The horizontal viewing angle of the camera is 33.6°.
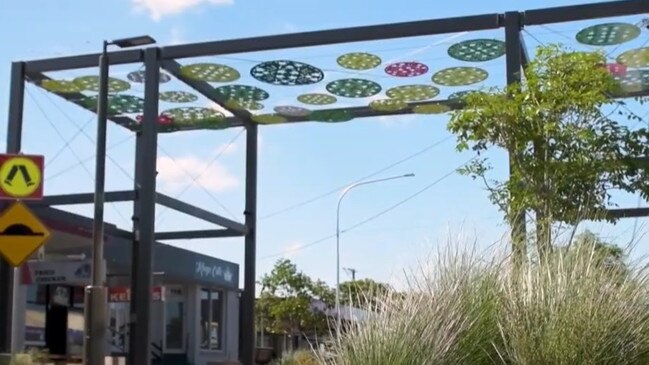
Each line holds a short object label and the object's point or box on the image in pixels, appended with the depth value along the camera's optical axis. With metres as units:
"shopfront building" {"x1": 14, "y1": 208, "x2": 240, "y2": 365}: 23.61
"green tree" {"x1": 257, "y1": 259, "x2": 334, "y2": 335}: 51.16
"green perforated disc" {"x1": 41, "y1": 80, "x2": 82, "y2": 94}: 23.14
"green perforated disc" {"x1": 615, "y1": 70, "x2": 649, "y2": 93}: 20.59
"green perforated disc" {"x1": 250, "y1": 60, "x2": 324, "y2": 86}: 21.12
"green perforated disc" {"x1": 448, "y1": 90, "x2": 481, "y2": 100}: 23.54
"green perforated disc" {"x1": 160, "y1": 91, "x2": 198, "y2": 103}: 23.69
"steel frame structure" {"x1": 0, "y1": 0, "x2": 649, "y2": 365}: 17.88
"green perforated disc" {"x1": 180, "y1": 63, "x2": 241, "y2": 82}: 21.53
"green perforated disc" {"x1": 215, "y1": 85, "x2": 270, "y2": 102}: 23.28
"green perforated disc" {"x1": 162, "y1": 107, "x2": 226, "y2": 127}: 25.63
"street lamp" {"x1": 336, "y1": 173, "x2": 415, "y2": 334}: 9.73
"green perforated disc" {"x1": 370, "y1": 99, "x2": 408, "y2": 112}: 24.51
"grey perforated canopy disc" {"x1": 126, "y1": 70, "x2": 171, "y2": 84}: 22.10
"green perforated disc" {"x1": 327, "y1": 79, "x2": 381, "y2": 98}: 22.48
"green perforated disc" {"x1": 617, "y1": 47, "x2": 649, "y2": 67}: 19.47
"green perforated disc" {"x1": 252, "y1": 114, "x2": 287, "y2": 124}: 26.27
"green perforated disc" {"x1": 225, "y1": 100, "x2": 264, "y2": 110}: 24.77
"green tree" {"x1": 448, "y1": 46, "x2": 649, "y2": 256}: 12.91
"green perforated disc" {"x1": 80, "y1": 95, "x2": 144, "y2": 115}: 24.39
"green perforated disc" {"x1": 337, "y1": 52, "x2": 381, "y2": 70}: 20.45
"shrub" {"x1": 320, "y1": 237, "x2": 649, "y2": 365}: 8.69
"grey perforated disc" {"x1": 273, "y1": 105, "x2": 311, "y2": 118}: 24.97
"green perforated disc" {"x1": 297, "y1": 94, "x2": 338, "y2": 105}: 23.67
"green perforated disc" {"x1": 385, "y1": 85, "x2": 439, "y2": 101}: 23.12
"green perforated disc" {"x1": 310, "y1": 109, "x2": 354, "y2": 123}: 25.39
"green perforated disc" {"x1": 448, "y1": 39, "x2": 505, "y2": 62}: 19.52
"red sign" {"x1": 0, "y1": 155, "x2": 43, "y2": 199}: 15.15
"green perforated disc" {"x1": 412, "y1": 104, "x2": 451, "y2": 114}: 24.66
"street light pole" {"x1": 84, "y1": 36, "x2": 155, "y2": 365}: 16.62
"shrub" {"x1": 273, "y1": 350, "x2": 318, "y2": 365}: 20.52
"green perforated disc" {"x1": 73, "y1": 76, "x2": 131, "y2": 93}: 22.69
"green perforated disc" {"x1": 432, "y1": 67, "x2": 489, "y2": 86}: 21.58
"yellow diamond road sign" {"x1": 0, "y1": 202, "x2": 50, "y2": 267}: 14.47
